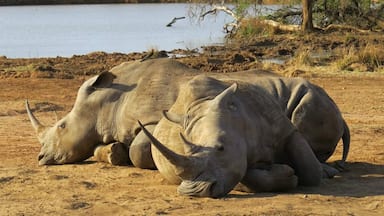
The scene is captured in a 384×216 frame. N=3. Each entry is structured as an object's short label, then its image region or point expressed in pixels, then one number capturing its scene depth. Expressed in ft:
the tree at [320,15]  233.35
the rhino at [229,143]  50.39
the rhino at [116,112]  65.10
